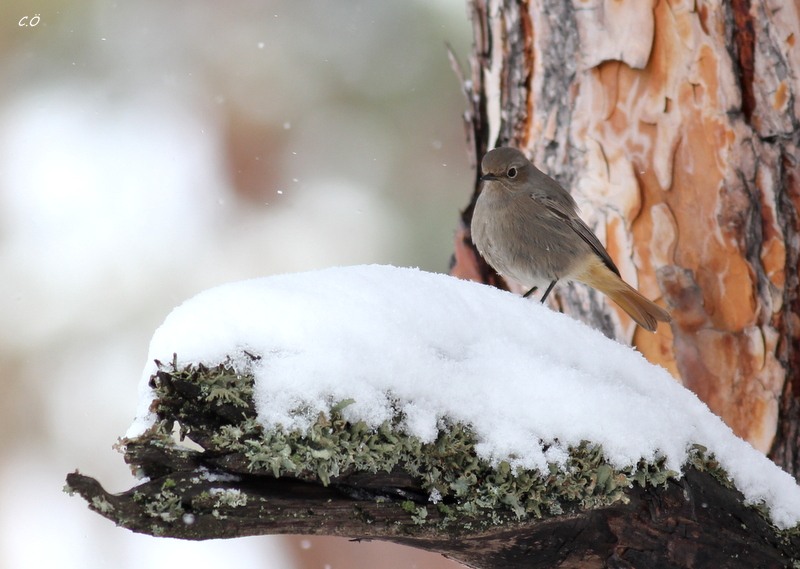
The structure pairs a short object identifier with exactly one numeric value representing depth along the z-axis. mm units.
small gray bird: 6751
